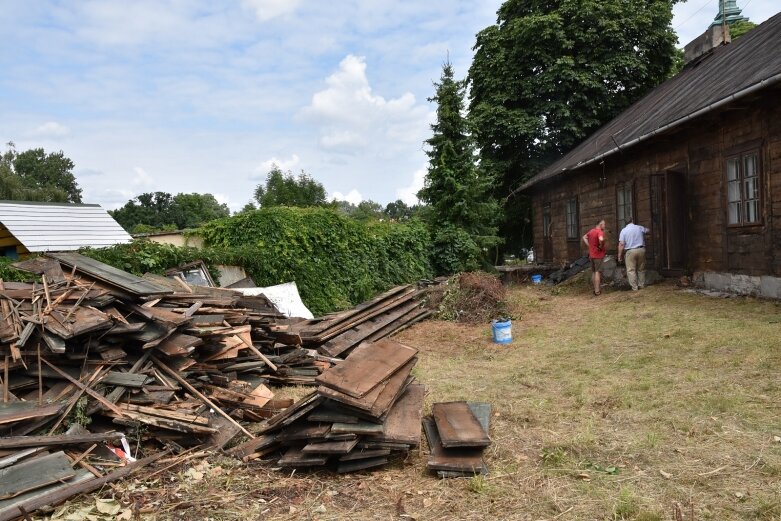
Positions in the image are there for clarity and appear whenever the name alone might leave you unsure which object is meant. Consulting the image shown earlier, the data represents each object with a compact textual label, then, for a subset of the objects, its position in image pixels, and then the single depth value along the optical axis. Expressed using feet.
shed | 34.27
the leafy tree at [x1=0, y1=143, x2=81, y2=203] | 187.23
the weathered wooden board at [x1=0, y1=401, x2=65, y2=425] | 13.24
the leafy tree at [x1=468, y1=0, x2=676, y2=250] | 67.00
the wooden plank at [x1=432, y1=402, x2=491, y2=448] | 12.94
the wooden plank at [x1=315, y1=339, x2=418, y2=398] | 13.62
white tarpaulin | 32.86
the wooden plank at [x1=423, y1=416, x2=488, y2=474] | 12.44
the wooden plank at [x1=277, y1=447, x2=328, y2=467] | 12.95
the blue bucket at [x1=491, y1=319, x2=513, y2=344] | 29.40
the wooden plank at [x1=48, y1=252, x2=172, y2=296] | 18.34
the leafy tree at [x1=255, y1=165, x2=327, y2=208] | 114.83
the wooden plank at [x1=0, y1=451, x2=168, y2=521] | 10.50
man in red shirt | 41.65
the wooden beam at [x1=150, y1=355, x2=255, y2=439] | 16.67
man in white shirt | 38.45
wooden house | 29.63
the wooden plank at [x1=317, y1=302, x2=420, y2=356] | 26.78
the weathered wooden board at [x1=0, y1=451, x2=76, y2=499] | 11.09
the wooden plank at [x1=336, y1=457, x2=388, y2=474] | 13.00
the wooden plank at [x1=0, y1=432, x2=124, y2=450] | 12.30
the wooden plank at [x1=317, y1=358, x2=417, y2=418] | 12.93
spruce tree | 53.93
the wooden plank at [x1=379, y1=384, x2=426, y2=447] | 13.15
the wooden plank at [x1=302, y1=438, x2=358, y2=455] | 12.52
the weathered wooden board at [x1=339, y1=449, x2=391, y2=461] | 12.91
